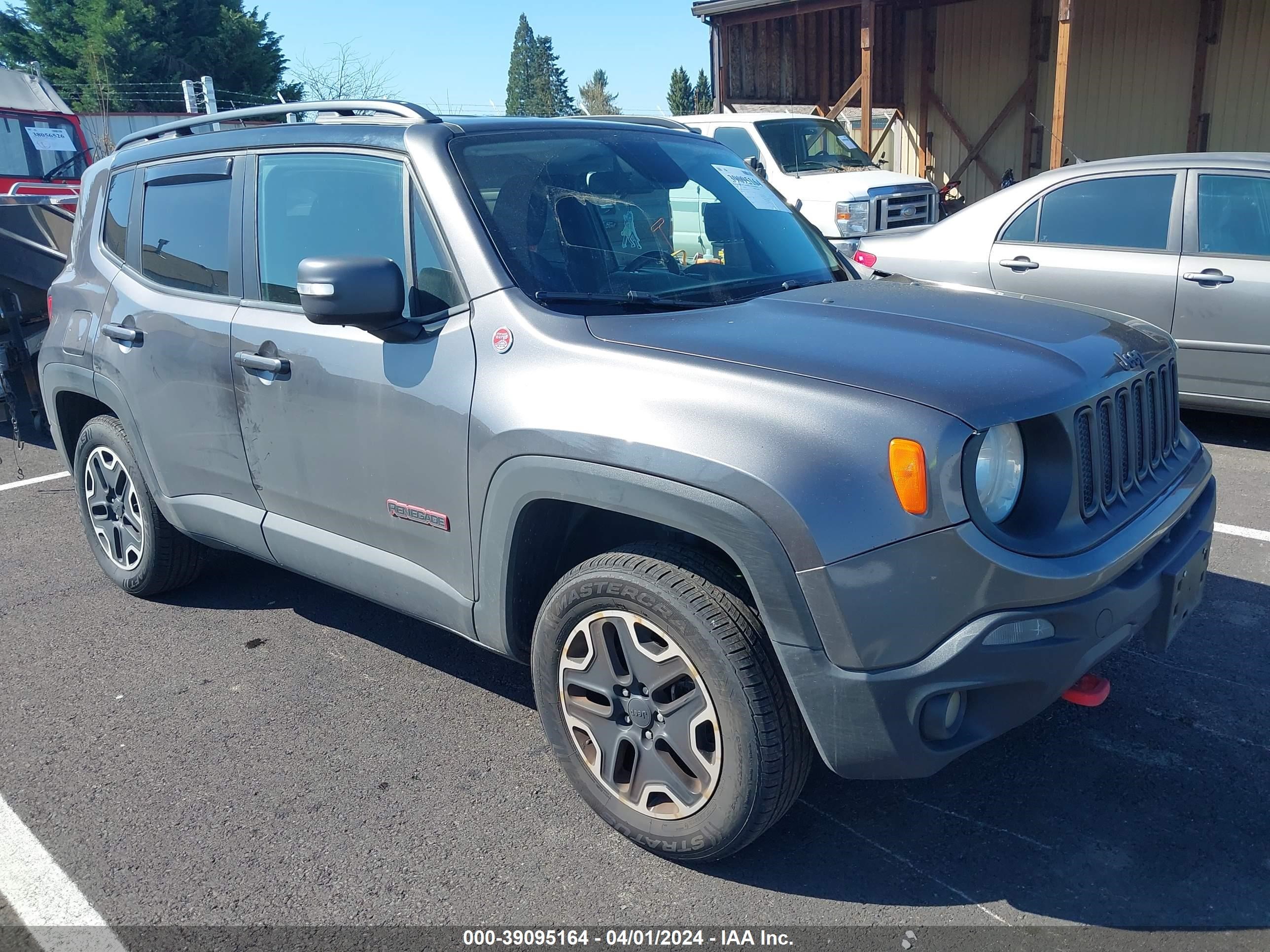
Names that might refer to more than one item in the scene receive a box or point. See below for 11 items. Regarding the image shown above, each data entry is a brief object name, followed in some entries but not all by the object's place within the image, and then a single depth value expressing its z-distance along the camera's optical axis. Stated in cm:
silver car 579
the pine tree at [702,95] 4816
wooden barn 1465
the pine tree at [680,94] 6078
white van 1099
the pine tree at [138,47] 3597
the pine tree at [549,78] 9119
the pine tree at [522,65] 9388
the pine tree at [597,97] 5962
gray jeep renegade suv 231
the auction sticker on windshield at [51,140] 1194
